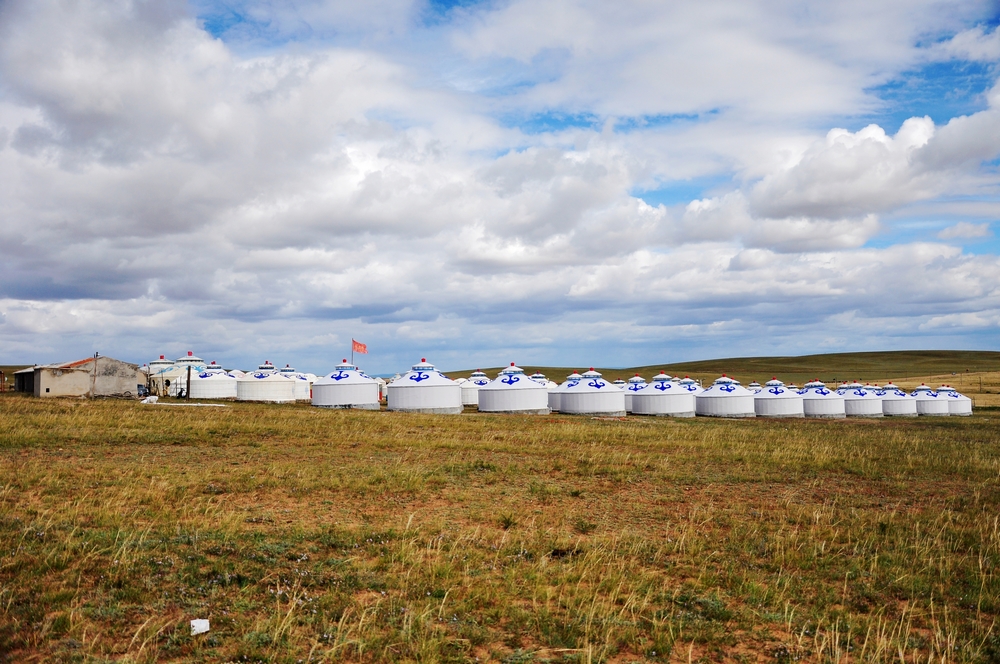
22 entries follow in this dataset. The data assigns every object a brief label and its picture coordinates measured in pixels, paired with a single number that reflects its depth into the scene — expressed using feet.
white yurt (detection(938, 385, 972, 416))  258.37
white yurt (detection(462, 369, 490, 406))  259.60
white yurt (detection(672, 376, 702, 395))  241.96
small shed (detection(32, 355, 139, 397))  202.49
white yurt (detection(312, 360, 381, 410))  203.41
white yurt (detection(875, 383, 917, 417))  260.42
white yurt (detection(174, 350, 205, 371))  272.72
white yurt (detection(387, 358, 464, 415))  196.85
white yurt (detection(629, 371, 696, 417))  220.02
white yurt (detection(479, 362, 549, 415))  203.92
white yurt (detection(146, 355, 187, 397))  256.11
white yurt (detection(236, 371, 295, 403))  242.58
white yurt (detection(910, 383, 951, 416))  259.27
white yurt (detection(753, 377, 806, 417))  241.14
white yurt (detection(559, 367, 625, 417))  209.67
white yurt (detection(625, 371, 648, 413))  235.61
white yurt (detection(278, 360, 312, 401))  273.33
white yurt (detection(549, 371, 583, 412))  221.46
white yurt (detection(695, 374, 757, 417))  231.50
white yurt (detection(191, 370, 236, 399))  255.09
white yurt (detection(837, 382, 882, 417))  257.14
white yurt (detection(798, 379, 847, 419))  247.70
